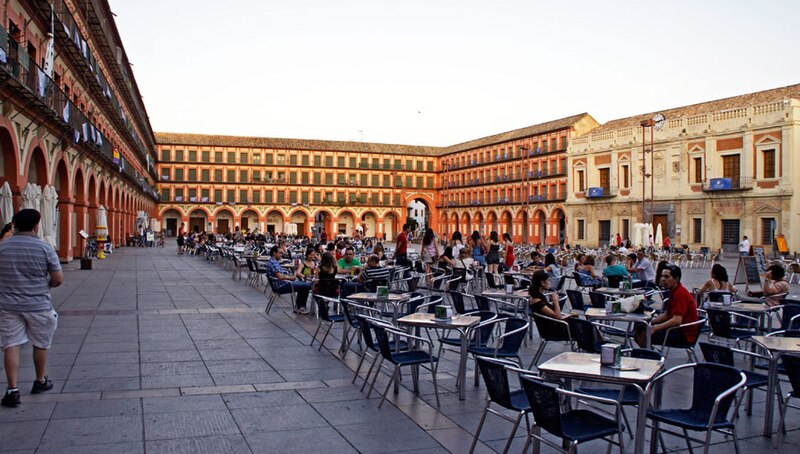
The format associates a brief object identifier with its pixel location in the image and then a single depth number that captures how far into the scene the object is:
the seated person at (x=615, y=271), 12.39
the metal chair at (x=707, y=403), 4.17
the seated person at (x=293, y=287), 11.47
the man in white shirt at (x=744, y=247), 29.04
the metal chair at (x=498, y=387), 4.24
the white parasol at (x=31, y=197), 15.26
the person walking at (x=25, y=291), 5.57
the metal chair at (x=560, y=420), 3.80
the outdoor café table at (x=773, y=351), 5.14
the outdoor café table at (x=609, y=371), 4.12
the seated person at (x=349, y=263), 12.52
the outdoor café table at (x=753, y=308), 8.11
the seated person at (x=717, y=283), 9.48
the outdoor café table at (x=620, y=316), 7.27
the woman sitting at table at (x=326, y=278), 10.47
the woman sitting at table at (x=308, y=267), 12.48
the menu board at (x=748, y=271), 16.52
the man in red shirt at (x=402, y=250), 16.52
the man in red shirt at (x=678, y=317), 6.93
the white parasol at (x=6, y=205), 13.38
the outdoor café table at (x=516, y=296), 9.35
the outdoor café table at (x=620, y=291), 10.25
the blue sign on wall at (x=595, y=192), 46.56
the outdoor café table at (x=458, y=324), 6.09
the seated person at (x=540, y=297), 7.52
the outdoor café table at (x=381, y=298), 8.00
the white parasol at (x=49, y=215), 15.48
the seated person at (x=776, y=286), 9.45
